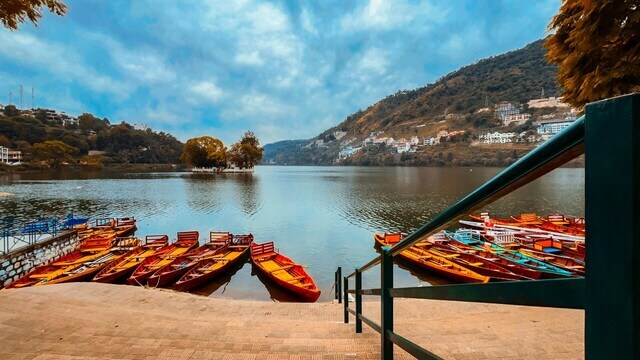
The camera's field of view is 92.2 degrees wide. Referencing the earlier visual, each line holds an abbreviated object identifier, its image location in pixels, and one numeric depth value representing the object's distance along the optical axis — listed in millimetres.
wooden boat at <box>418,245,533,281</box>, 12741
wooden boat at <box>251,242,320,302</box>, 12383
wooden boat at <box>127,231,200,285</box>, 13141
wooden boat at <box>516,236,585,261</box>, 15288
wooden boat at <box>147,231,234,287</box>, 12898
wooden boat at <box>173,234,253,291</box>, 13089
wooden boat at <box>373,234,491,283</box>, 13288
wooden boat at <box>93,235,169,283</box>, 13391
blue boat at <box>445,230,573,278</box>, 13141
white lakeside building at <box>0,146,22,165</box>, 94038
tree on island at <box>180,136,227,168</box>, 102962
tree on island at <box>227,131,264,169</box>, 100250
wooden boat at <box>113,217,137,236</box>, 23756
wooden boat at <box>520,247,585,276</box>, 13447
